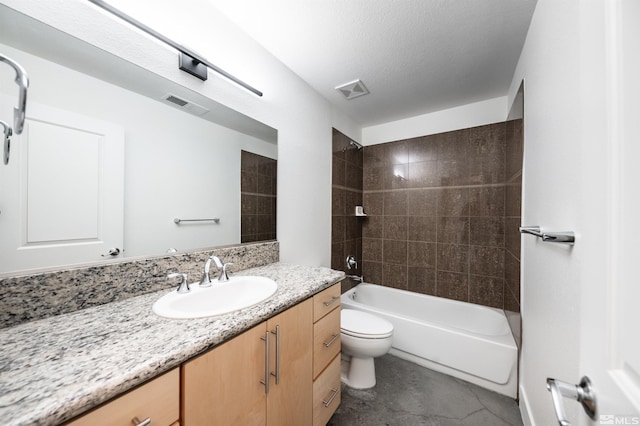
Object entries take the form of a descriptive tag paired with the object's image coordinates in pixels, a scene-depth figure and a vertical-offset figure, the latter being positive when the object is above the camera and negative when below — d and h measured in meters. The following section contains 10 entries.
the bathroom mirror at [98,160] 0.75 +0.21
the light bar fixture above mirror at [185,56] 0.91 +0.78
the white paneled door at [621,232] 0.35 -0.03
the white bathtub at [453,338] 1.59 -1.02
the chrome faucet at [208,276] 1.08 -0.30
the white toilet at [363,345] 1.58 -0.93
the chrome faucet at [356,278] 2.57 -0.76
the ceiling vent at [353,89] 1.94 +1.09
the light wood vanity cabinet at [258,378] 0.65 -0.57
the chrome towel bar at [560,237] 0.71 -0.08
